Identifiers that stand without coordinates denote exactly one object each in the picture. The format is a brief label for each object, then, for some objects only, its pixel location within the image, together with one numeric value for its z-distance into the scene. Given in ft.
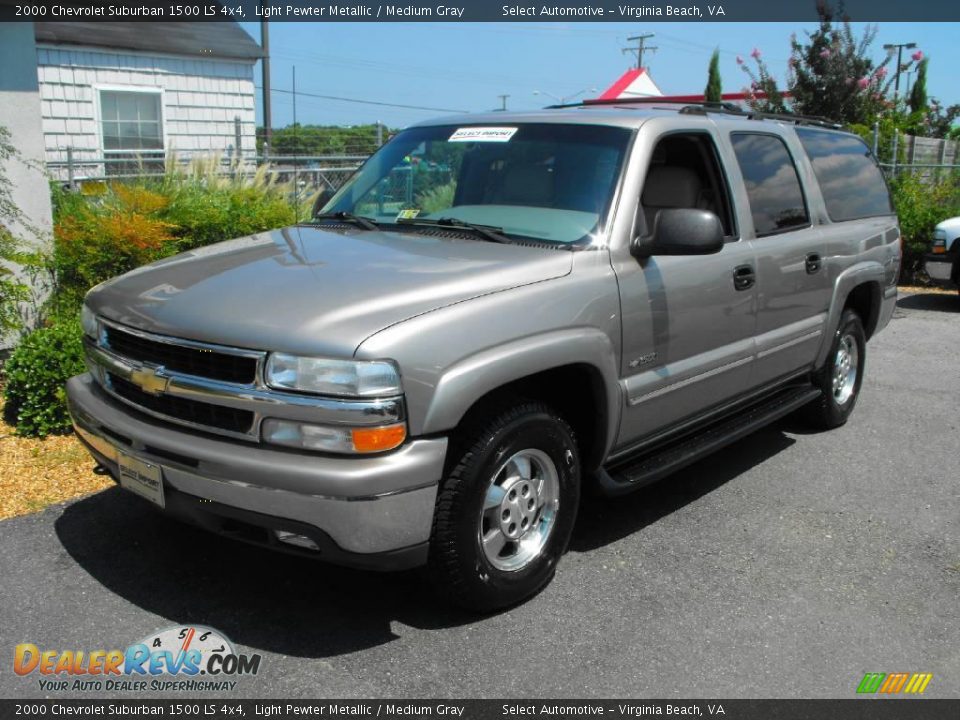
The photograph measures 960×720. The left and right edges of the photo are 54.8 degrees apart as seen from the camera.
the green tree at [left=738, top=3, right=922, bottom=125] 57.41
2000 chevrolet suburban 10.11
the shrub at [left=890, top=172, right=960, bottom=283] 42.55
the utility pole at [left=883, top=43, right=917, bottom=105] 69.86
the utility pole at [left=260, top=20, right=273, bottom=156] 53.97
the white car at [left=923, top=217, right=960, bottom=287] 37.01
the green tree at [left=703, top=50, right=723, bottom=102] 108.27
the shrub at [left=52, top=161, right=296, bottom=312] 21.42
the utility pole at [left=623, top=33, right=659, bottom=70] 186.80
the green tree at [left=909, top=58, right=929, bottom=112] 124.67
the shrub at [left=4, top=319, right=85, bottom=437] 17.99
